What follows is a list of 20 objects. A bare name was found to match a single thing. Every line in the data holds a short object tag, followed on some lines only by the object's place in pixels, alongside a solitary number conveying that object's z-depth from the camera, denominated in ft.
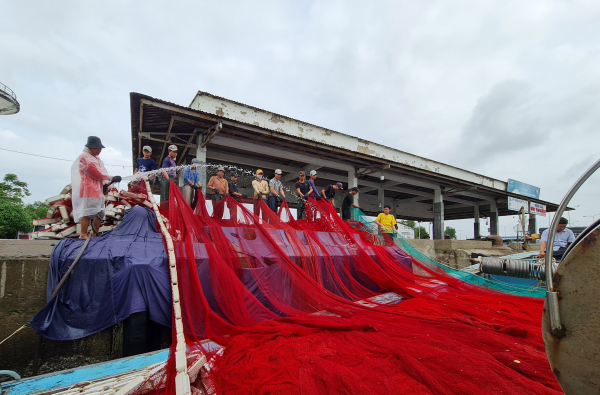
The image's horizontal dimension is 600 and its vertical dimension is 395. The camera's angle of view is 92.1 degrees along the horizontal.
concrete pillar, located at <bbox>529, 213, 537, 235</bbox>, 74.59
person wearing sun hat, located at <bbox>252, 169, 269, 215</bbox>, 22.57
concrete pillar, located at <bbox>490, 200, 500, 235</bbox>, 69.41
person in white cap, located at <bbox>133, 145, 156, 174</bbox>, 19.72
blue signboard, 65.72
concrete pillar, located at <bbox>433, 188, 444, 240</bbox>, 55.26
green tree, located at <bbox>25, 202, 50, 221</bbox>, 121.32
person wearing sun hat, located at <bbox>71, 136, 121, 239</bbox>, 12.67
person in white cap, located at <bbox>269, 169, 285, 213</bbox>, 23.34
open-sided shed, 27.96
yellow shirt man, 26.37
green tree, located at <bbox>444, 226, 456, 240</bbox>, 264.76
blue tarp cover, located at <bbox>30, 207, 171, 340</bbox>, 10.41
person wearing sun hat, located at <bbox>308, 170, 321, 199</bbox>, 25.20
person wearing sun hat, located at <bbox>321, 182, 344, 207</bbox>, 24.73
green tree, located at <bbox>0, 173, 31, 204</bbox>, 127.13
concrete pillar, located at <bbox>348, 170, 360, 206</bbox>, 42.37
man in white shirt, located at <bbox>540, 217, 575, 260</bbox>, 17.40
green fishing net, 16.33
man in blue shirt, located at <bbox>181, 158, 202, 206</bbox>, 18.11
